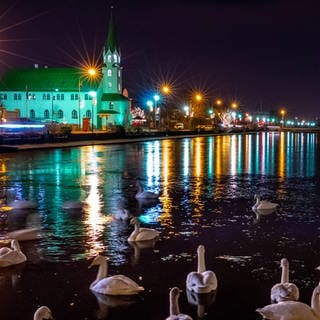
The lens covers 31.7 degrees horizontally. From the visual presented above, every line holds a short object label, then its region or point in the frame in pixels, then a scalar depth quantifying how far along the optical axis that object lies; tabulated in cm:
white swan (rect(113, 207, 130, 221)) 1452
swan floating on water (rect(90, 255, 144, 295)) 862
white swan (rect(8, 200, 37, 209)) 1613
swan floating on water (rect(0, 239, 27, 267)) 1016
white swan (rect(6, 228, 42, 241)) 1215
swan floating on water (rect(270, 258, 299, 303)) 818
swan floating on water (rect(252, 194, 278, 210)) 1573
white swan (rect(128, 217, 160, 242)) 1196
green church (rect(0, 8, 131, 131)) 10881
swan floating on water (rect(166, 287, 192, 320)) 714
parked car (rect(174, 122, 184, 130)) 11076
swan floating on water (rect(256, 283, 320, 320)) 721
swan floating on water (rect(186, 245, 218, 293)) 870
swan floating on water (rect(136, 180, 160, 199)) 1802
